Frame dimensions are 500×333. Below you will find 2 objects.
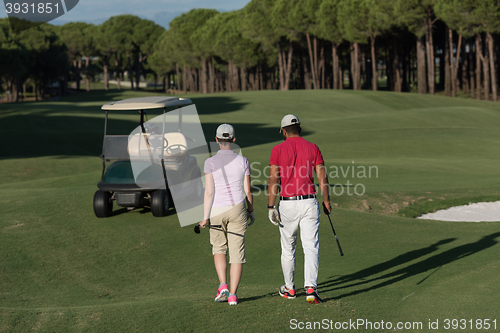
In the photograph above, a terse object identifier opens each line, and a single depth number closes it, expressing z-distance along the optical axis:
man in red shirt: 11.45
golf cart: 20.86
